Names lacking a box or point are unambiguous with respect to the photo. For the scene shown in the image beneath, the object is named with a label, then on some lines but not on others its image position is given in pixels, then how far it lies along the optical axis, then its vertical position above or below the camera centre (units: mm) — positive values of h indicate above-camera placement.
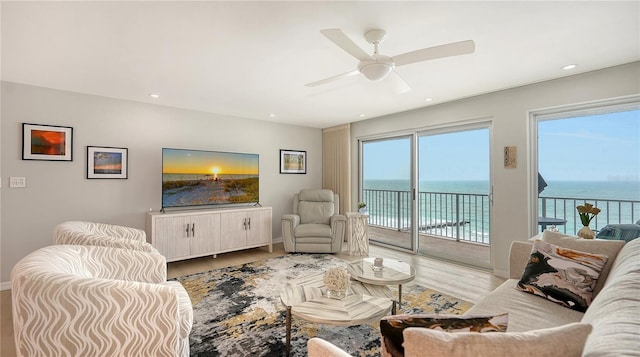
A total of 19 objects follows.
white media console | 3688 -713
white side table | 4402 -843
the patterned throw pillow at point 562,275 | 1661 -583
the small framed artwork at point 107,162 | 3527 +239
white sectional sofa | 721 -431
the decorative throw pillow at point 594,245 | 1689 -421
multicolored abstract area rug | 1996 -1160
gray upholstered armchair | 4383 -834
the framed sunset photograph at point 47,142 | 3143 +446
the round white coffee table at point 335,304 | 1685 -811
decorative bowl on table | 1954 -706
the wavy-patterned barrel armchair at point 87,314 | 1248 -625
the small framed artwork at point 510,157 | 3354 +301
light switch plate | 3076 -15
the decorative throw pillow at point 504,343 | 662 -391
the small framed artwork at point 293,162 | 5332 +385
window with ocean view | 2809 +178
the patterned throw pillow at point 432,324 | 818 -429
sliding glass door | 4098 -161
